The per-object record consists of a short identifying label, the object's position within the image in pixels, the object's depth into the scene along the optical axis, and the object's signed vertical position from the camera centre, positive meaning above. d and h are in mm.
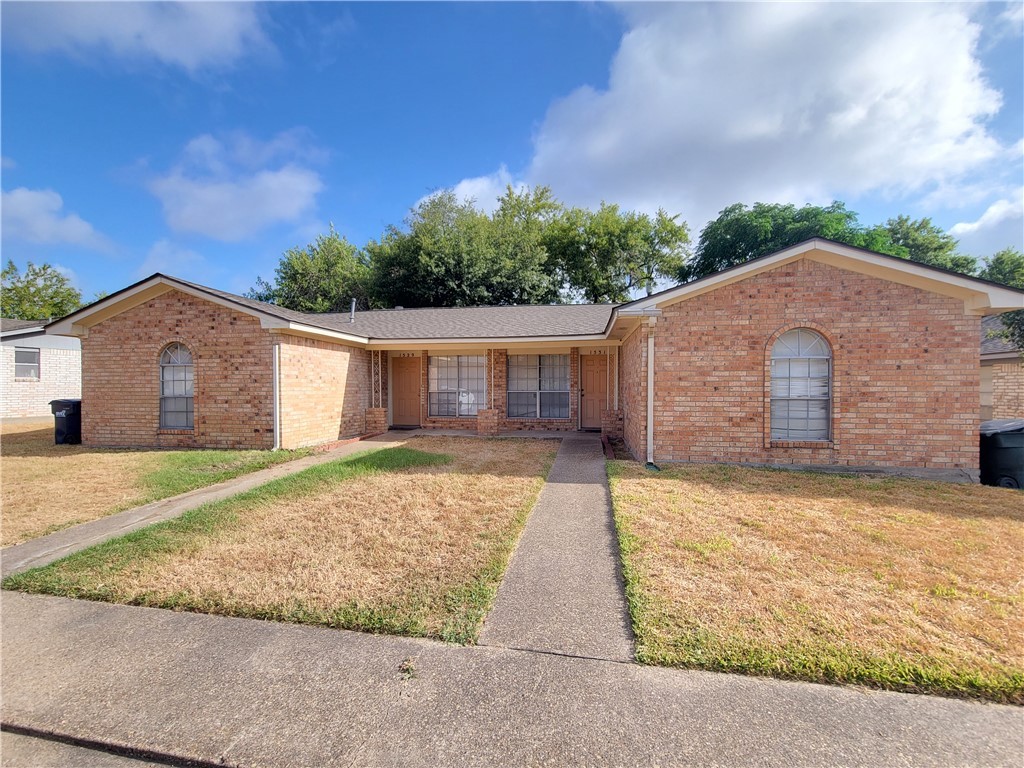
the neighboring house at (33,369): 17562 +529
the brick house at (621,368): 7457 +342
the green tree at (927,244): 26028 +8834
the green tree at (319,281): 31625 +7317
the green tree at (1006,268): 20962 +5738
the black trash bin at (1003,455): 7254 -1152
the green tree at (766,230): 25578 +9107
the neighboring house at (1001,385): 12633 -2
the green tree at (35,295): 34031 +6769
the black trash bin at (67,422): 10875 -962
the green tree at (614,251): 29812 +8882
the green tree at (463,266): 24328 +6484
